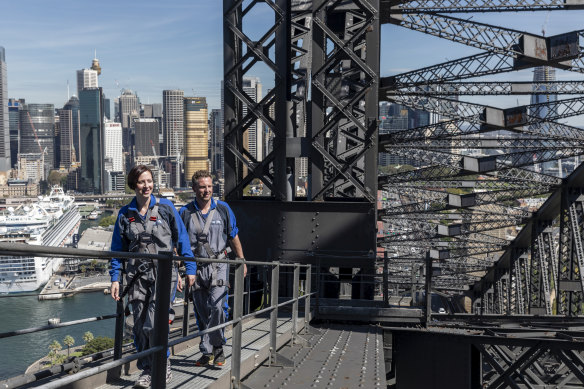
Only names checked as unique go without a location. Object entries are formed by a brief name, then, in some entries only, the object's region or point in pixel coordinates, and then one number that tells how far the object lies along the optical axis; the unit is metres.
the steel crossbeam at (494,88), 19.98
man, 6.98
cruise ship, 103.00
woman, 5.77
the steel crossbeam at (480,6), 16.33
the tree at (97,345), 61.69
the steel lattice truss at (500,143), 17.11
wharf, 103.94
